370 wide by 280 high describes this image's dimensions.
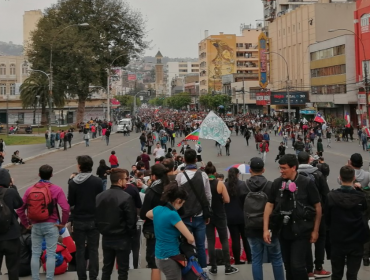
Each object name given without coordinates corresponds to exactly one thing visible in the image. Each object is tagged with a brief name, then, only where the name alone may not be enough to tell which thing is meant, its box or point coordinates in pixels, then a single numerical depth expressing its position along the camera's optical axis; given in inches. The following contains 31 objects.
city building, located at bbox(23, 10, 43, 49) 4660.4
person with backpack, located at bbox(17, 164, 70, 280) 269.6
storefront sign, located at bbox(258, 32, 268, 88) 3368.6
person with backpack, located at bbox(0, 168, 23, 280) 255.4
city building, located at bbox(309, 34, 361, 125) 2267.0
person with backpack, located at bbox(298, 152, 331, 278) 285.3
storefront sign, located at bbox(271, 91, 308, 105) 2752.5
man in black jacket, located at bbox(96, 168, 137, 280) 258.5
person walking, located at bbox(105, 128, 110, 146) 1705.2
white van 2487.7
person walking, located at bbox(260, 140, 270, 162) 1064.2
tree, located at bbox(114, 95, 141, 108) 5533.5
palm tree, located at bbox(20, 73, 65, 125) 2657.5
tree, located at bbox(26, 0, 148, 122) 2263.8
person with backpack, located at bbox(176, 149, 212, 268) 275.4
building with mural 5374.0
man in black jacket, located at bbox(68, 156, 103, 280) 283.7
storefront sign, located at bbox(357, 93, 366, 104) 1870.4
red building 2088.3
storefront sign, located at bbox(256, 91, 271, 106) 2950.3
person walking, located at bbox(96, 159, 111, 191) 603.1
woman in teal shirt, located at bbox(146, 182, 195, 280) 215.9
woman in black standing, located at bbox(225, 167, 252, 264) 320.2
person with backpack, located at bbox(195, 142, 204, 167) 1069.3
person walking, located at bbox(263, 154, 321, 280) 235.8
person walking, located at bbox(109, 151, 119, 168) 788.6
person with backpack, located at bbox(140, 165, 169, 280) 262.8
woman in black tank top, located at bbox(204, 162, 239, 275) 298.5
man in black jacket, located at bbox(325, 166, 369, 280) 241.3
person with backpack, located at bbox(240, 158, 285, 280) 249.8
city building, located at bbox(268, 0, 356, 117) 2768.2
